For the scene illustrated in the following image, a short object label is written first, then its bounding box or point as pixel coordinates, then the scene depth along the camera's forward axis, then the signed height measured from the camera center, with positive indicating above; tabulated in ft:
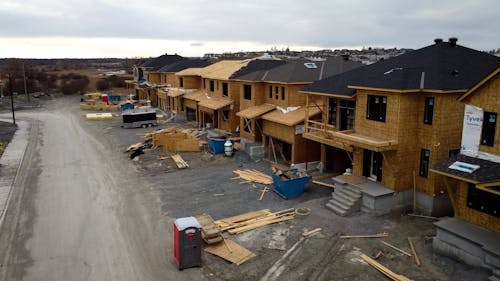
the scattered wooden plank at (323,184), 76.09 -21.82
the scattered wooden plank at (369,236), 55.88 -22.88
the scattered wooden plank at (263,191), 74.85 -23.44
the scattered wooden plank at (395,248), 50.85 -22.87
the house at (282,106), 89.25 -9.69
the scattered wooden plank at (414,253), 48.75 -22.79
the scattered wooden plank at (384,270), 45.23 -23.12
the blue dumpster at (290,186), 72.84 -21.22
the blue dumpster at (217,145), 108.78 -20.81
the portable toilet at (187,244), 49.01 -21.21
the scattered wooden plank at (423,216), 61.93 -22.66
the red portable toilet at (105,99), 233.35 -18.89
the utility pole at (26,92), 261.44 -17.69
